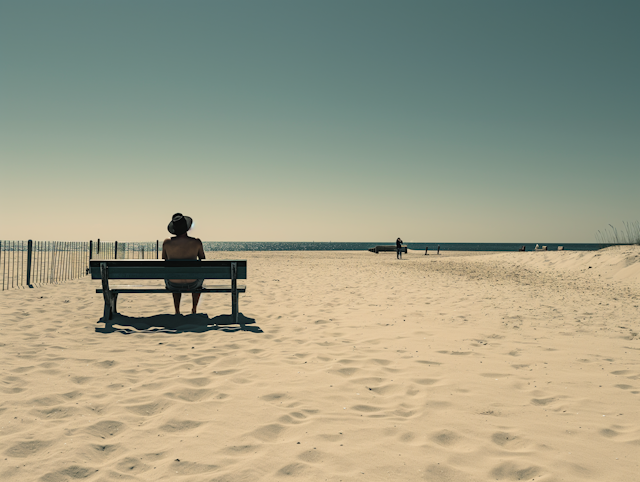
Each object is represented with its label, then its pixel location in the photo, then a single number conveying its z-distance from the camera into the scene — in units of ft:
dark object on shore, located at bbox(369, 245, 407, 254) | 152.70
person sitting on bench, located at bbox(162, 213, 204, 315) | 23.71
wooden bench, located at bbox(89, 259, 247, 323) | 21.85
